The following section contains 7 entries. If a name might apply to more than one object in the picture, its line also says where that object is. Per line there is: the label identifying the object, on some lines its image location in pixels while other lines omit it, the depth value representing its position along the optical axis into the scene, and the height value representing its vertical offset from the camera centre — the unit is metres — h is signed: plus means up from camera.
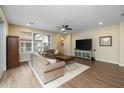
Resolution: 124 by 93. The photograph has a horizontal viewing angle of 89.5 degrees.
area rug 2.03 -1.21
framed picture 4.36 +0.38
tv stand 5.10 -0.70
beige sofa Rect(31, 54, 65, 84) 2.09 -0.87
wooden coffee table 3.70 -0.77
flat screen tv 5.23 +0.16
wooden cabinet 3.29 -0.30
